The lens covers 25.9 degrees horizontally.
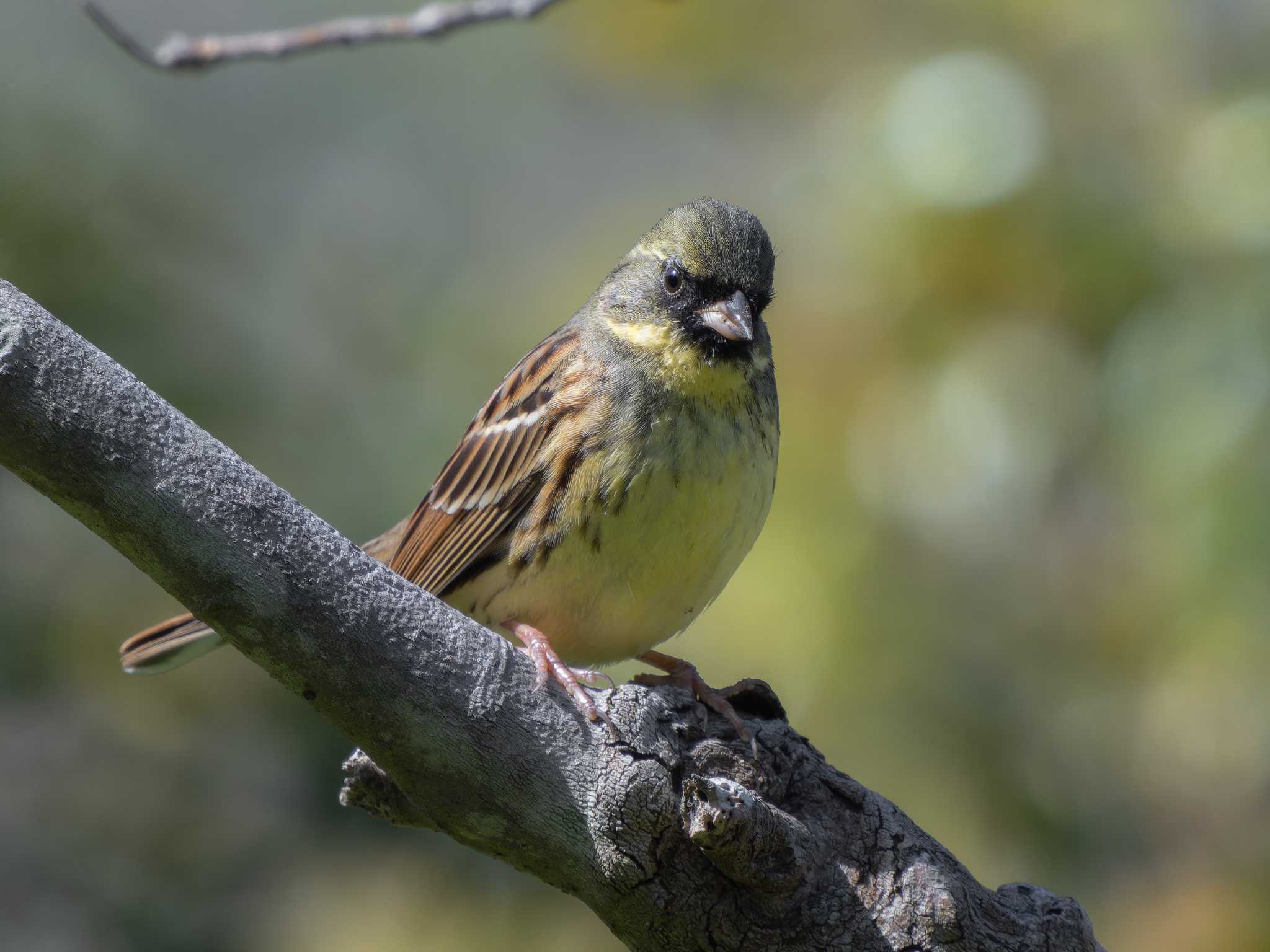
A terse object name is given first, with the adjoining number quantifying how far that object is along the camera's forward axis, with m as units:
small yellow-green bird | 7.64
